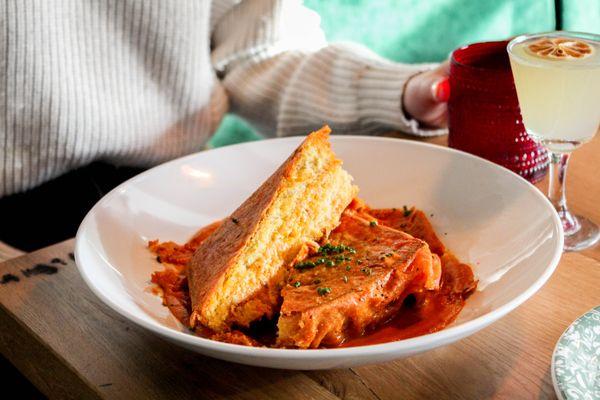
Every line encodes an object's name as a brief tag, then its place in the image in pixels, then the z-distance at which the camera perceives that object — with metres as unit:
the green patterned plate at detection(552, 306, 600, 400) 0.67
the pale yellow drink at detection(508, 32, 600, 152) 0.97
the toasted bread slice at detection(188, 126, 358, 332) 0.82
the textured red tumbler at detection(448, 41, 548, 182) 1.18
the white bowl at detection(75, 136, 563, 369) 0.71
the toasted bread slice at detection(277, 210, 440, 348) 0.76
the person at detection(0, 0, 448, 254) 1.43
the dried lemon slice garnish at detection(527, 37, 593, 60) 0.99
